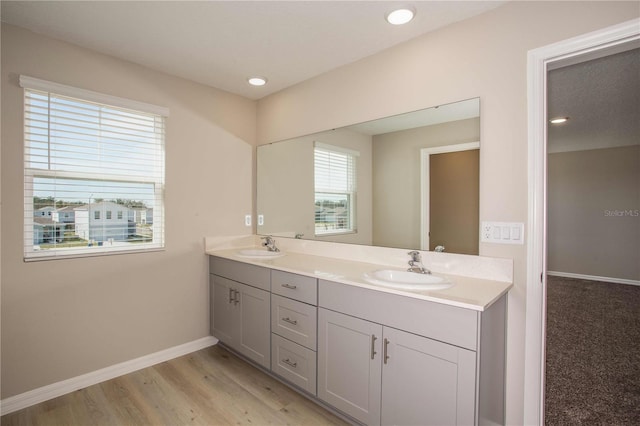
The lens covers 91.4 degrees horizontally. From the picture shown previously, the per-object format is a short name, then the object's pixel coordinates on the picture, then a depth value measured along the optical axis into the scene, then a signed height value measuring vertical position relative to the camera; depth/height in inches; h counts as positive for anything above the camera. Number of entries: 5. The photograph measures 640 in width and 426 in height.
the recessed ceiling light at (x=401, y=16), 67.8 +43.7
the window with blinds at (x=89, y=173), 78.7 +10.7
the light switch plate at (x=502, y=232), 63.9 -4.4
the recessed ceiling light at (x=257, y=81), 104.3 +44.5
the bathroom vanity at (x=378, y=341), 53.2 -26.9
